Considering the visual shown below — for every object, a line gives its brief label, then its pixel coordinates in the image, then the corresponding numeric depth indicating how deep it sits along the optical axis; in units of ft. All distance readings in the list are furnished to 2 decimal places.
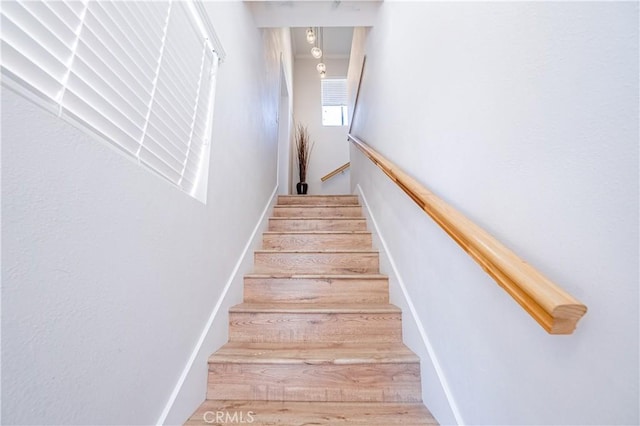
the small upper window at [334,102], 17.79
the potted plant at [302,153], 16.08
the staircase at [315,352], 3.57
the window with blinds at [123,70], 1.76
